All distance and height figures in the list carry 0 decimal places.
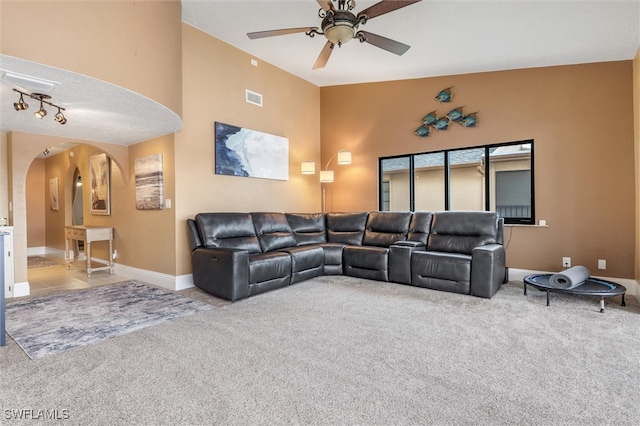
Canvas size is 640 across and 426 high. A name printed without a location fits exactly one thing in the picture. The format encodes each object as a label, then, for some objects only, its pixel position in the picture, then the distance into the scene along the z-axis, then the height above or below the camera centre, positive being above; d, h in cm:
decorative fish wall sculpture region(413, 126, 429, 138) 541 +132
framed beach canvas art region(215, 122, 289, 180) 475 +93
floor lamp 568 +85
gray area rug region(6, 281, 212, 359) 261 -106
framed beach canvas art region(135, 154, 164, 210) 443 +40
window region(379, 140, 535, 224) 468 +44
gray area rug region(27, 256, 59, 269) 614 -106
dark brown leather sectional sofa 371 -59
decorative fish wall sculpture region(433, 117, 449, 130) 522 +140
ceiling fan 257 +159
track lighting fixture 286 +105
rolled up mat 337 -80
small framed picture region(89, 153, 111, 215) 560 +50
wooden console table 517 -43
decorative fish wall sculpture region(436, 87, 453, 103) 514 +184
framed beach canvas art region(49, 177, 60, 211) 751 +41
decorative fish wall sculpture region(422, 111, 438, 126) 531 +151
